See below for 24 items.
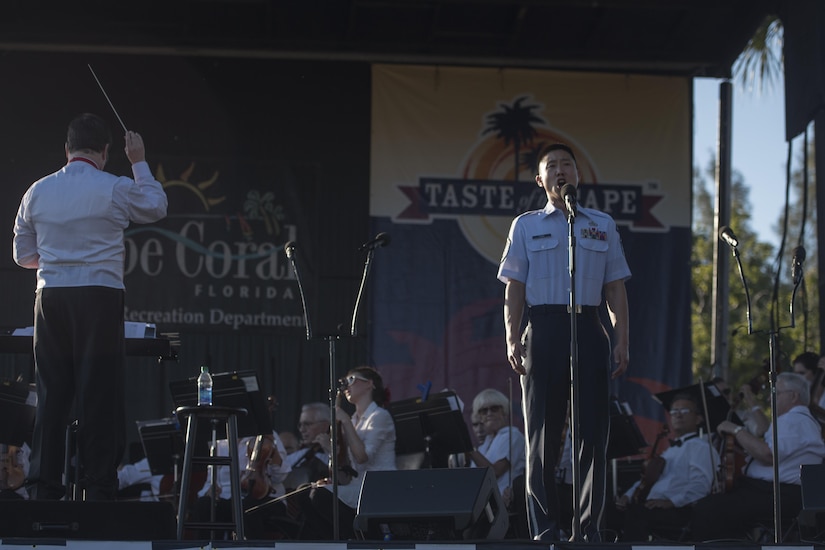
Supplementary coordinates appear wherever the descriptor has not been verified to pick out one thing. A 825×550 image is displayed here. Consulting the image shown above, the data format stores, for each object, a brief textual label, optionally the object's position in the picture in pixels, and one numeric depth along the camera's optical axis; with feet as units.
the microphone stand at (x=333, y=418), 35.92
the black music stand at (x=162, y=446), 49.05
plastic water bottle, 33.98
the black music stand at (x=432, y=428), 47.28
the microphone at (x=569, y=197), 31.45
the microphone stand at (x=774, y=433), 34.85
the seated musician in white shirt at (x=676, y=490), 50.31
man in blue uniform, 32.21
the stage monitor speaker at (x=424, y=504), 30.12
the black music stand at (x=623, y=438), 48.27
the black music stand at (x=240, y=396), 44.02
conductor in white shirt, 30.67
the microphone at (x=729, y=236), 37.56
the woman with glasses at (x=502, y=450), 49.05
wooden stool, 30.46
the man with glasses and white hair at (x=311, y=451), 52.21
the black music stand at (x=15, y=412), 43.00
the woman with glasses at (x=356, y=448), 47.30
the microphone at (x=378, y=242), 38.31
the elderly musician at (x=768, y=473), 45.72
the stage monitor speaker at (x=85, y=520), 27.00
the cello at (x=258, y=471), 50.56
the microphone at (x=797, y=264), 37.26
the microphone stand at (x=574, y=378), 30.55
